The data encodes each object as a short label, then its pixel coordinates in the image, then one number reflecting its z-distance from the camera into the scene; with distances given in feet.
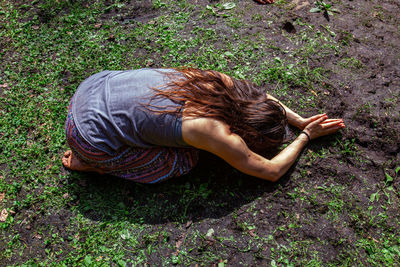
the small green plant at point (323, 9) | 14.48
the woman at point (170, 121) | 8.13
